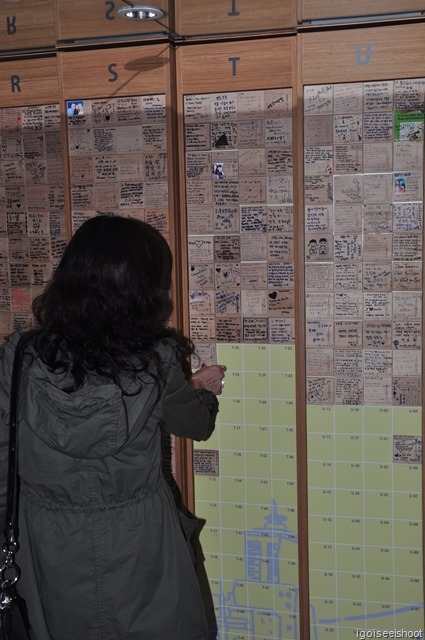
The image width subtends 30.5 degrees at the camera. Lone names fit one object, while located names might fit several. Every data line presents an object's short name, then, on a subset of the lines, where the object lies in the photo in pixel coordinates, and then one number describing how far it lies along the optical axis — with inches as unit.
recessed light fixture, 110.1
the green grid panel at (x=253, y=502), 121.6
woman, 83.7
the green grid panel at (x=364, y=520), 118.0
